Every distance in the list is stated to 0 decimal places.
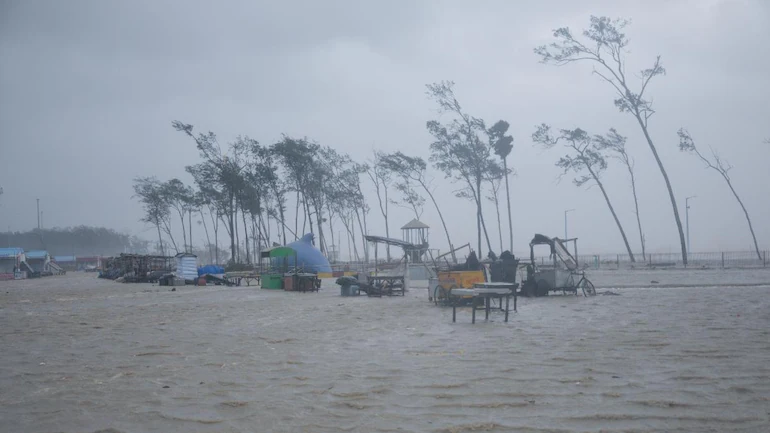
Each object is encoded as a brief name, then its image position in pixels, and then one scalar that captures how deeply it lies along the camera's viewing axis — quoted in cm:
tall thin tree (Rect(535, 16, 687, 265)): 4034
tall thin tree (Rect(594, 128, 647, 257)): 5084
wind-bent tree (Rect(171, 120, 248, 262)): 5597
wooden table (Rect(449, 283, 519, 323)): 1133
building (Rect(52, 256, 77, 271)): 12018
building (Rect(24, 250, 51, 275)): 8138
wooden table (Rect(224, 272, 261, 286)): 3509
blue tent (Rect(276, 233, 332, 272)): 3619
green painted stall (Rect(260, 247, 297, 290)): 2922
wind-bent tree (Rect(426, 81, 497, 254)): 4922
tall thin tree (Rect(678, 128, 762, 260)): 4750
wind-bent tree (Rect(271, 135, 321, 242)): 5656
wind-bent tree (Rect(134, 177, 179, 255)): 7394
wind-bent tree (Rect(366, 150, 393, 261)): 5825
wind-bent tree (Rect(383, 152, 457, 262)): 5503
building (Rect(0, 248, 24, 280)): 7244
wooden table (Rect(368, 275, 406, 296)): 2169
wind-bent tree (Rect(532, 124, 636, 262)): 4928
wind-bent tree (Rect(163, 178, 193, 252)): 7106
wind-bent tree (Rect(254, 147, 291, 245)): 5744
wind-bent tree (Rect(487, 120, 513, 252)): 4878
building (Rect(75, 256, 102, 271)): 11850
